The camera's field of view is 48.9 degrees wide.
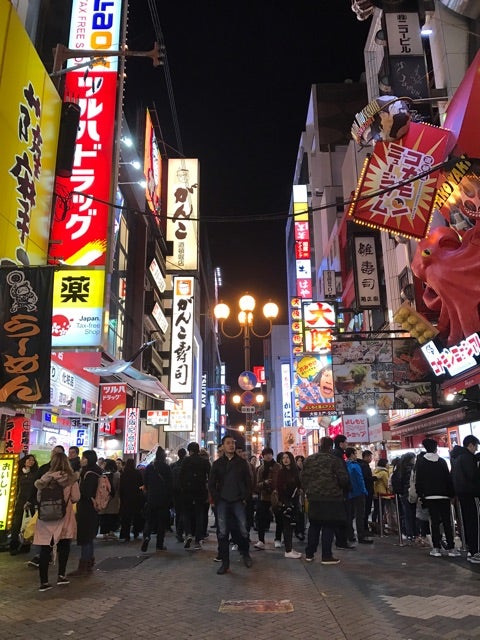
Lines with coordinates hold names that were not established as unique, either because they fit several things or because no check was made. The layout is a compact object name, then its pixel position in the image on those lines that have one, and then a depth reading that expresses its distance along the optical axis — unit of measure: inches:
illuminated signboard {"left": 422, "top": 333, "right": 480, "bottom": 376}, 445.1
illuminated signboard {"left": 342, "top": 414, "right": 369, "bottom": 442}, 648.4
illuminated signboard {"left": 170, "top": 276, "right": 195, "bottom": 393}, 1104.8
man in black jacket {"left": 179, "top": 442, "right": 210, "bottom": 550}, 402.3
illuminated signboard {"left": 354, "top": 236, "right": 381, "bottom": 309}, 810.2
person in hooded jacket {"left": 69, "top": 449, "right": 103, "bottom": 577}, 306.7
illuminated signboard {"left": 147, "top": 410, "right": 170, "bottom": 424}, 1104.8
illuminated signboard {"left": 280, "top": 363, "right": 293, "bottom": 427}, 2060.8
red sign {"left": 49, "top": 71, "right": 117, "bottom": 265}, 439.2
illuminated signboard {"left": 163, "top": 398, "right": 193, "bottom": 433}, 1266.0
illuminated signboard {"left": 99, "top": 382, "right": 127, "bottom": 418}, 732.7
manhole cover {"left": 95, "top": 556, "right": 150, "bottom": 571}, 328.5
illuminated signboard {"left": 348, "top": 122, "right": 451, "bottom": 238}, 454.3
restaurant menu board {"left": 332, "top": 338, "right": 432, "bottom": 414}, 534.9
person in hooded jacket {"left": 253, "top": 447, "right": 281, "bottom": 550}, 420.2
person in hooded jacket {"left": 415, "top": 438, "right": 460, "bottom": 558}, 347.3
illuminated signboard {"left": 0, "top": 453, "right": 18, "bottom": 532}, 382.0
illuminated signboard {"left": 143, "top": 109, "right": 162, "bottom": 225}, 984.9
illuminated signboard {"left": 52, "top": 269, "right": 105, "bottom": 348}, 387.9
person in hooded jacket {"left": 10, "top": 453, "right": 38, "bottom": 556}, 380.5
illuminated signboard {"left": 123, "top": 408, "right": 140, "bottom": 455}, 864.3
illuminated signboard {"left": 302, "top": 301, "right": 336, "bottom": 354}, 984.3
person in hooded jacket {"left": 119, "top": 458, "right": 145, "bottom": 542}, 457.4
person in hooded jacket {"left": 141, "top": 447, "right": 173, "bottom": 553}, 396.5
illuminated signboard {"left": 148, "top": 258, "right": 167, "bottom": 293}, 1283.2
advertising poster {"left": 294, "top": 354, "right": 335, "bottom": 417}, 927.0
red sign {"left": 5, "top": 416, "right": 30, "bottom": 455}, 435.8
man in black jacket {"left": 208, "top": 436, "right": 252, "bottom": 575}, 317.7
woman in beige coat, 265.7
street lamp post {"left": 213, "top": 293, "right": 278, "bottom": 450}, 740.0
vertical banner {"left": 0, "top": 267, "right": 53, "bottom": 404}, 294.2
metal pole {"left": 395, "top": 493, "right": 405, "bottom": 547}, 413.6
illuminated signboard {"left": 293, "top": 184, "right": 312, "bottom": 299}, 1571.1
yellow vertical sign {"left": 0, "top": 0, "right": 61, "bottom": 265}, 376.8
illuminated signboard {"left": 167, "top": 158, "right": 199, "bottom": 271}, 891.4
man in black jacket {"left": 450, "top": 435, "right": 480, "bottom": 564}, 323.3
